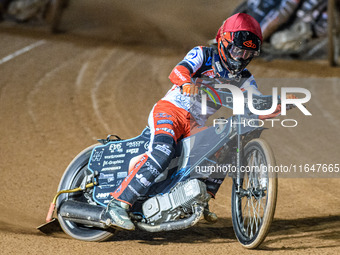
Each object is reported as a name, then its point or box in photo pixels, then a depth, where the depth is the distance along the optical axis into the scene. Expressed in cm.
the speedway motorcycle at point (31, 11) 3666
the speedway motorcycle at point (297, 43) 3187
